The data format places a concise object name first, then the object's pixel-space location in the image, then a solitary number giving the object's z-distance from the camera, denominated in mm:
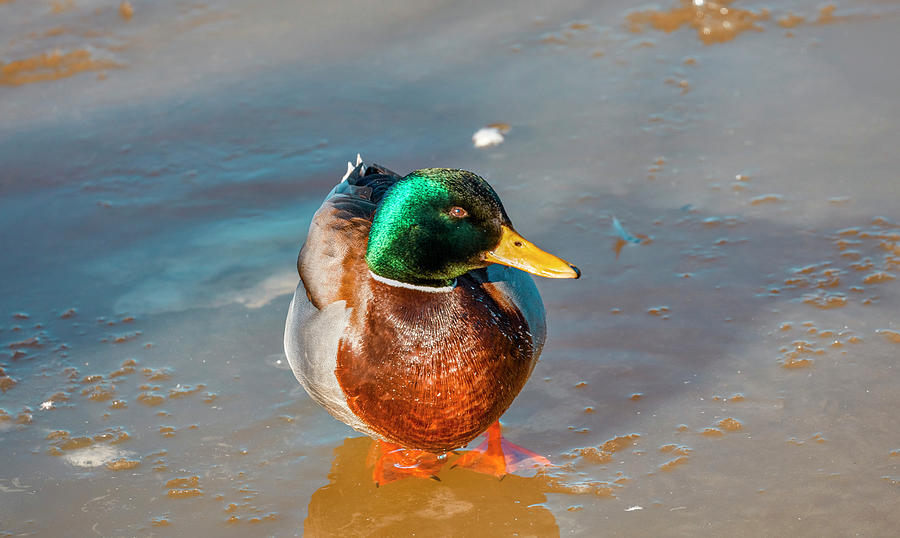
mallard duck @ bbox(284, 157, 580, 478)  5914
